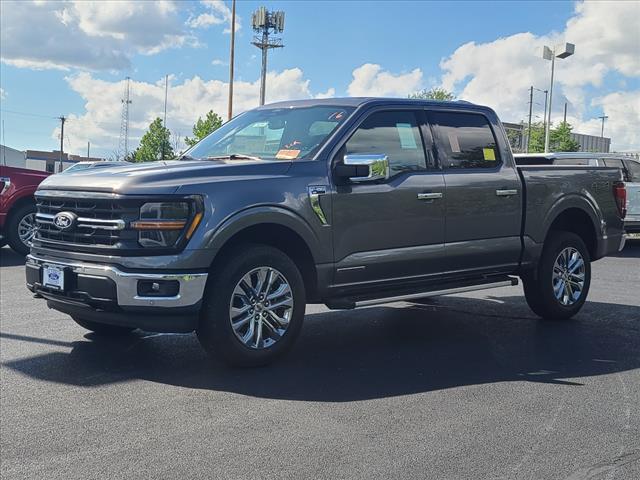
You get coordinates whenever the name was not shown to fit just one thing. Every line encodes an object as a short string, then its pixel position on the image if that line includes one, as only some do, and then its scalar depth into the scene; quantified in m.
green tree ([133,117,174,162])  76.88
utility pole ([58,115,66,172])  104.53
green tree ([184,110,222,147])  62.41
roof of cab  6.14
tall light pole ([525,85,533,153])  85.90
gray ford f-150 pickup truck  4.88
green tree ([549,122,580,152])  59.22
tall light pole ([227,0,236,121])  34.47
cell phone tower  66.38
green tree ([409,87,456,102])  70.06
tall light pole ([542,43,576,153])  35.25
